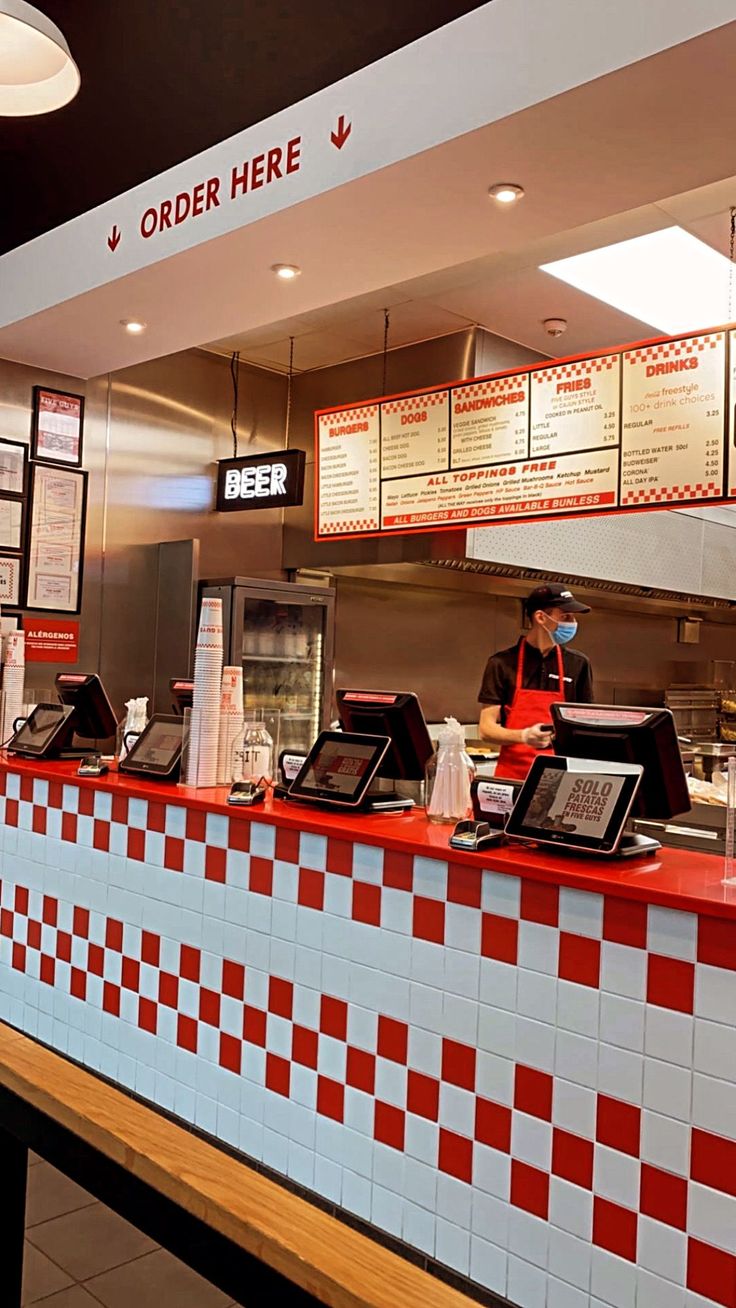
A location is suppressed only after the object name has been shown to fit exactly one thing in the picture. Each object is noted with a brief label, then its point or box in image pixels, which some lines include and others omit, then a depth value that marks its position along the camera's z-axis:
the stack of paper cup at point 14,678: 3.79
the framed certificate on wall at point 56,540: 5.04
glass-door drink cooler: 5.29
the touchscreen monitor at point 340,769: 2.32
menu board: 3.54
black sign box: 5.06
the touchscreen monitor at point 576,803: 1.82
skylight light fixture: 4.11
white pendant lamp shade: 2.35
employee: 4.22
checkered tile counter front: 1.59
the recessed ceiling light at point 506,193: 2.82
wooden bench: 1.56
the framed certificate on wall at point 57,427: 5.03
